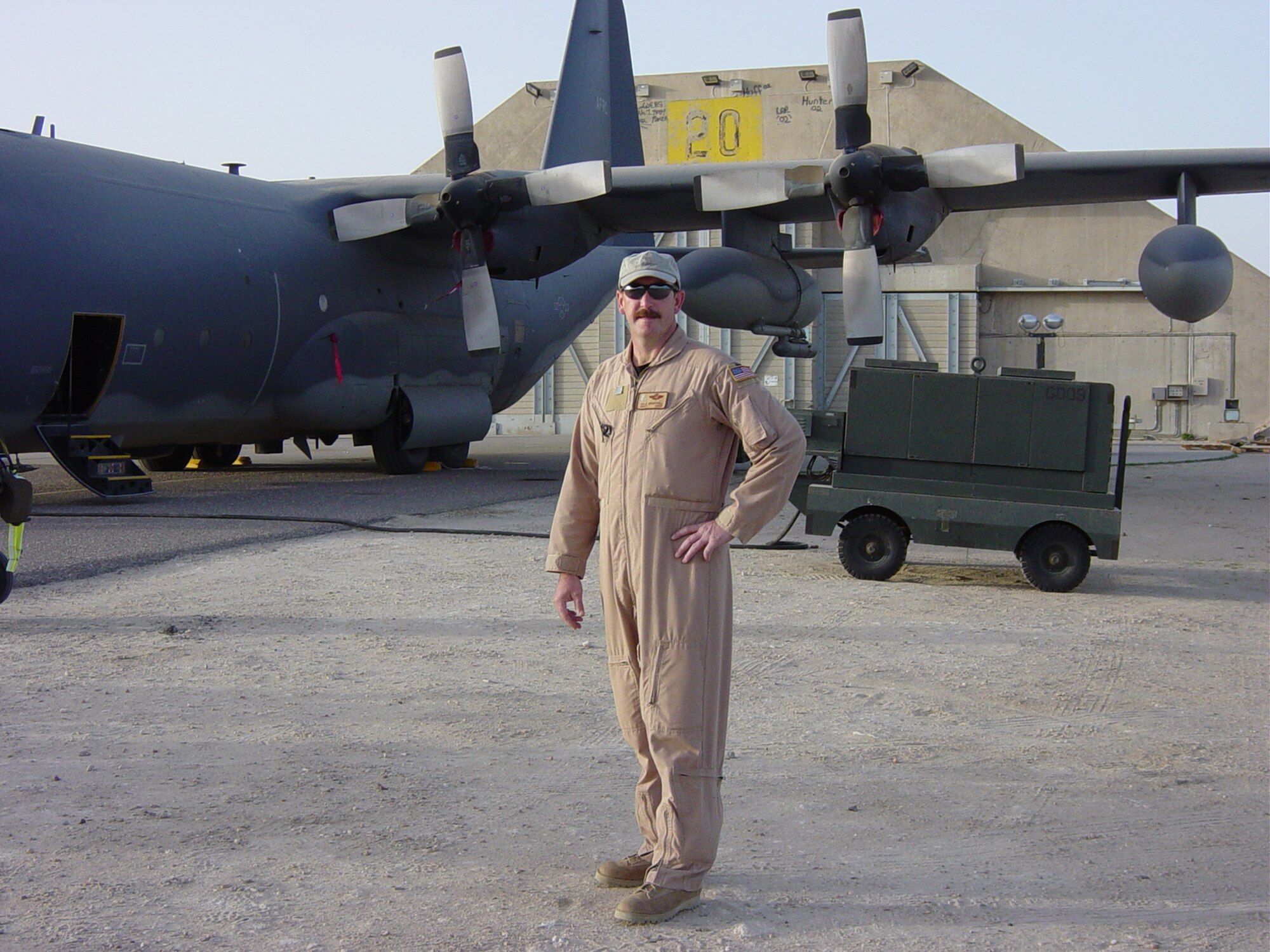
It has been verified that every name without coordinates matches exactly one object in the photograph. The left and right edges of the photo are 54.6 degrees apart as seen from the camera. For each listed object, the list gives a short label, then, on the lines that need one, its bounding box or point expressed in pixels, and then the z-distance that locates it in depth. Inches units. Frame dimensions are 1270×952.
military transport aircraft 473.7
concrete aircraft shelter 1227.2
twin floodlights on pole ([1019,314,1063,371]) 671.1
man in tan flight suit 126.4
